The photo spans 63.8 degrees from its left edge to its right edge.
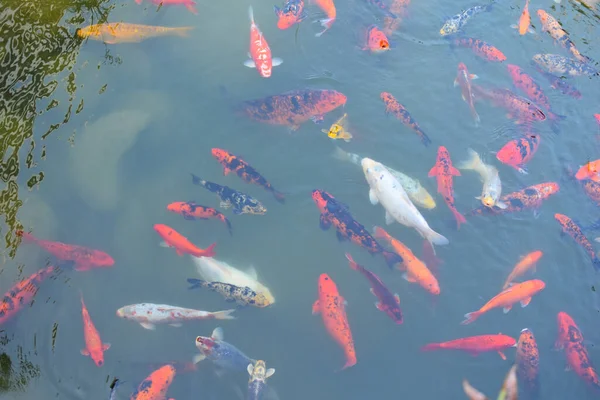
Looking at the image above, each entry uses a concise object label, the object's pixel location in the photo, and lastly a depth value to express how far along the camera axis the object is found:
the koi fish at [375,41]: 7.75
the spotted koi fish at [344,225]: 5.85
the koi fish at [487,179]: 6.39
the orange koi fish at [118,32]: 7.24
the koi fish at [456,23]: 8.37
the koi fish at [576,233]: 6.29
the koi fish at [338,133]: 6.58
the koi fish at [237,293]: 5.49
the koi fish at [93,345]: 4.97
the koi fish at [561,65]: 8.12
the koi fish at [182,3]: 7.94
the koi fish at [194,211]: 5.91
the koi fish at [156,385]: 4.76
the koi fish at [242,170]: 6.12
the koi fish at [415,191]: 6.43
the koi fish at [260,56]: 7.15
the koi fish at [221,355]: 5.06
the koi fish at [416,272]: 5.75
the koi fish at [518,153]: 6.84
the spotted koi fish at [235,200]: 5.97
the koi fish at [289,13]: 7.87
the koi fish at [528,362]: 5.30
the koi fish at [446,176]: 6.39
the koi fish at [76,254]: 5.44
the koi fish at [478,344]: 5.34
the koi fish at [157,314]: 5.28
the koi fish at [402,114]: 7.04
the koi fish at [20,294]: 4.95
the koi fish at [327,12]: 8.16
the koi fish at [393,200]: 5.94
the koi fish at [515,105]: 7.49
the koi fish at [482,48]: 8.12
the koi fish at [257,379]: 4.91
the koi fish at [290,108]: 6.75
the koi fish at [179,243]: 5.70
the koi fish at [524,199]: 6.47
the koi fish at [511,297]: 5.69
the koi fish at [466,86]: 7.49
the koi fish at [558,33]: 8.44
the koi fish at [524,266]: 6.04
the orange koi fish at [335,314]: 5.31
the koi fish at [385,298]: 5.52
